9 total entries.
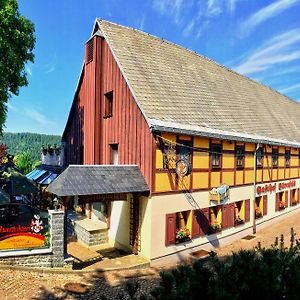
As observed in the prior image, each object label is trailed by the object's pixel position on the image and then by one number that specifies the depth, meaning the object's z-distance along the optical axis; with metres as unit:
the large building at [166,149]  12.43
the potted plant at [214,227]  14.76
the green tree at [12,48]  13.42
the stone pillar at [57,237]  11.04
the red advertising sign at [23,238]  10.62
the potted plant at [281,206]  20.98
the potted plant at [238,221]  16.49
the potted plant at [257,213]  18.34
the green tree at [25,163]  39.97
